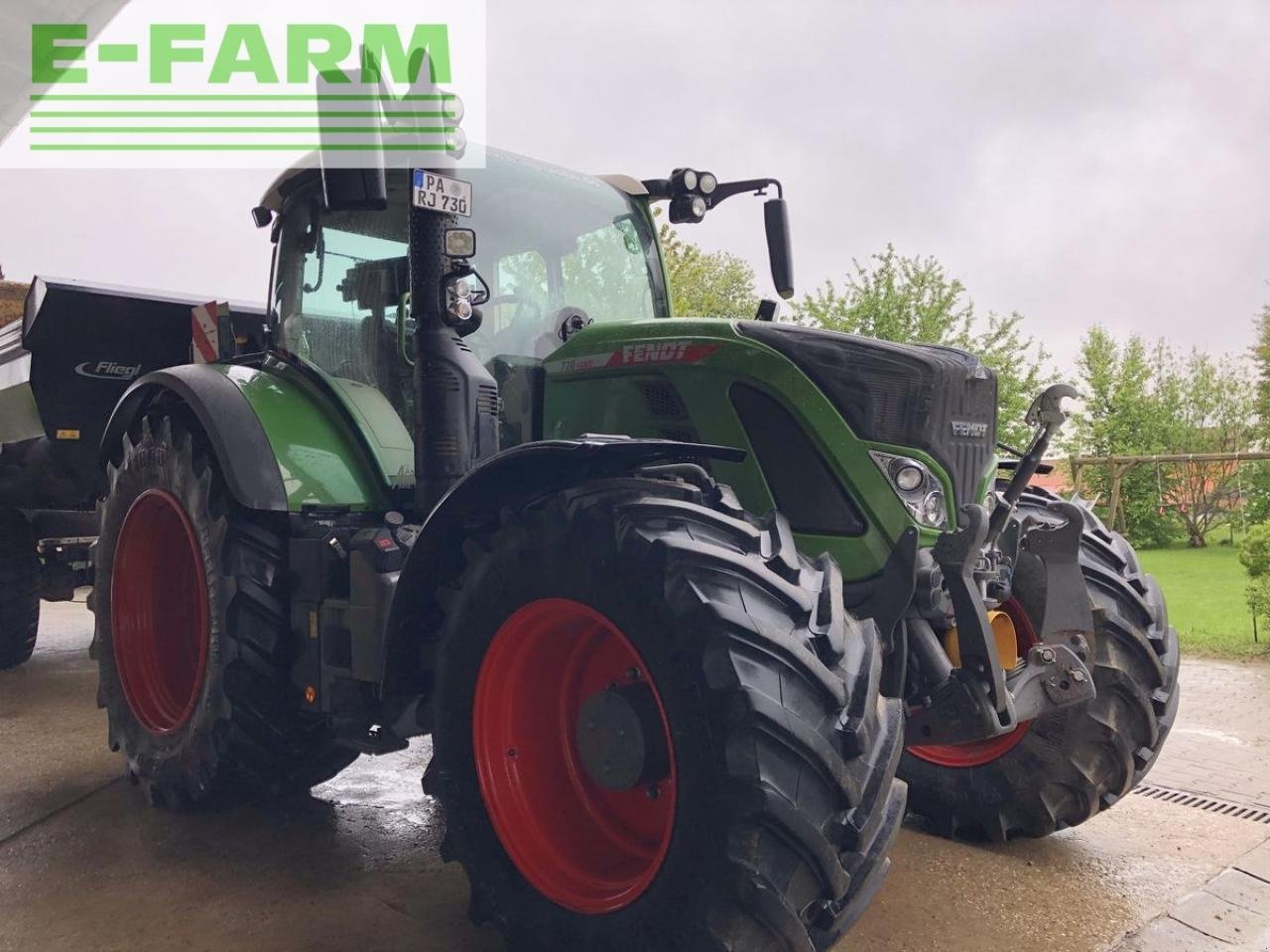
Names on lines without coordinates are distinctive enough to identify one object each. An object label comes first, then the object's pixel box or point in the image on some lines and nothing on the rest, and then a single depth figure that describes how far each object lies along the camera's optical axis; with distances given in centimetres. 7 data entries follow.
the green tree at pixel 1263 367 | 1938
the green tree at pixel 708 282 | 2497
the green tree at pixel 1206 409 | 1811
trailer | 536
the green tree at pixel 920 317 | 1961
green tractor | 216
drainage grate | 402
